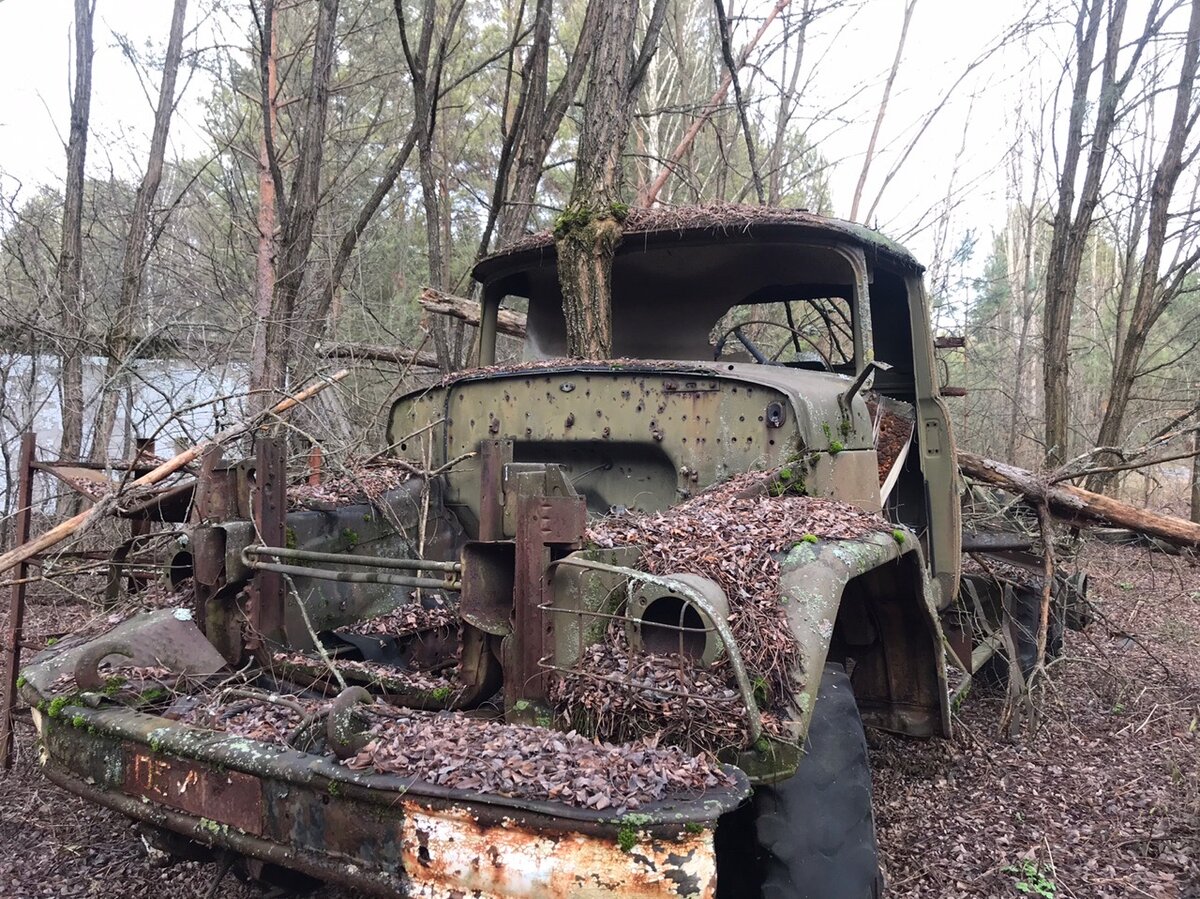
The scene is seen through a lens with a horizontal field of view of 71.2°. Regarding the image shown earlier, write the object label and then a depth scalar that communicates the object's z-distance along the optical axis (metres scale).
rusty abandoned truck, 1.77
